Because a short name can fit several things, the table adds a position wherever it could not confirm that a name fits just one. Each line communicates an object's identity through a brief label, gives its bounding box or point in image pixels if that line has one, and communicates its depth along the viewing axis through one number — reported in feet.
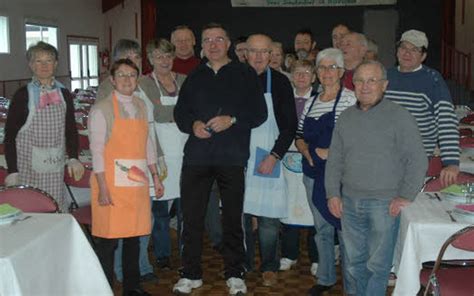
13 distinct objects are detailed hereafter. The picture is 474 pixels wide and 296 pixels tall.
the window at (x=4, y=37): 37.93
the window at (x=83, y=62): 48.03
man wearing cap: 11.41
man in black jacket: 12.18
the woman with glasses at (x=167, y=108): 13.33
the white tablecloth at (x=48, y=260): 7.92
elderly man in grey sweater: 9.75
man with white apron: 12.72
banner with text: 49.16
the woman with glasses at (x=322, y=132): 11.45
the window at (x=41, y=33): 41.32
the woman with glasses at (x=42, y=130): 11.51
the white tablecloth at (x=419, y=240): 9.18
